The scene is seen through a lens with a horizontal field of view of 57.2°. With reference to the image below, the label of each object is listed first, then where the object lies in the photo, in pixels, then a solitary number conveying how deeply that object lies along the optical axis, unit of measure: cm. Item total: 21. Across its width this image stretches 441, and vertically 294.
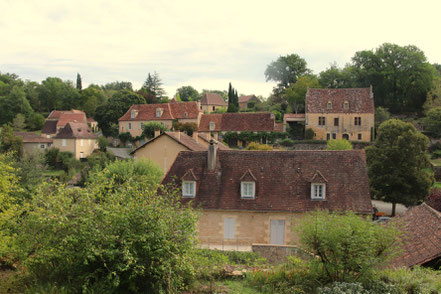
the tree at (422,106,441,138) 6062
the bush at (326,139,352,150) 5081
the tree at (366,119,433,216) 3238
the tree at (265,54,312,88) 8850
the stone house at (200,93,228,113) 9431
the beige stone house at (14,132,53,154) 6609
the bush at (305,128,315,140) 6425
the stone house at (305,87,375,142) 6331
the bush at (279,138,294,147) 6203
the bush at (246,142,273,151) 5029
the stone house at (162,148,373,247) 2295
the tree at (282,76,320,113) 7456
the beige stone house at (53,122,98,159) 6394
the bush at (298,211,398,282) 1141
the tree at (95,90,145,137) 7451
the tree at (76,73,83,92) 11871
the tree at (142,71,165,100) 9788
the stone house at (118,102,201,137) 6838
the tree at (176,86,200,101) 12350
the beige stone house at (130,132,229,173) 3766
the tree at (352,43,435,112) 7006
